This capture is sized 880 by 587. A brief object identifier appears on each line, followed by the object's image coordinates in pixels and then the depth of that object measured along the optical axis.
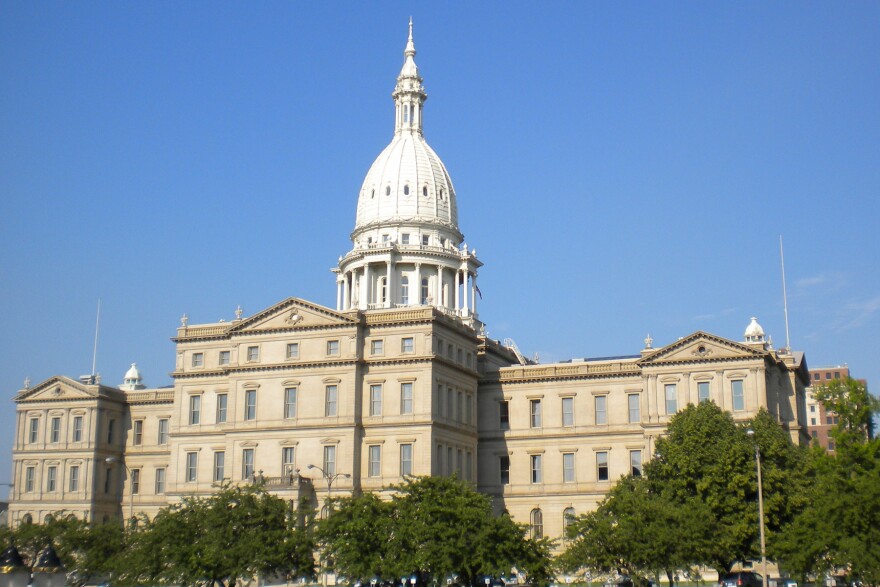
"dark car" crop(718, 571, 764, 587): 79.01
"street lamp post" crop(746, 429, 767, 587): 65.81
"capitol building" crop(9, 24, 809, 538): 95.88
